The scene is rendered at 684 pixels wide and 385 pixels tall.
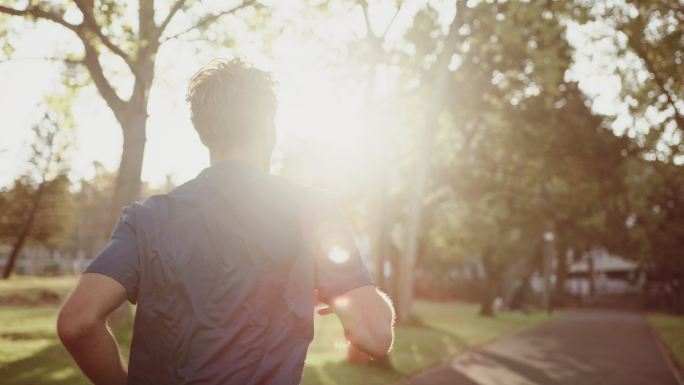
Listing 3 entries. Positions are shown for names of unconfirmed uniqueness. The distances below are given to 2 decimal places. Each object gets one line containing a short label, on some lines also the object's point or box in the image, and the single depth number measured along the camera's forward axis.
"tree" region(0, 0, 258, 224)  9.71
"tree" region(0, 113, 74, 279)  34.84
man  1.50
